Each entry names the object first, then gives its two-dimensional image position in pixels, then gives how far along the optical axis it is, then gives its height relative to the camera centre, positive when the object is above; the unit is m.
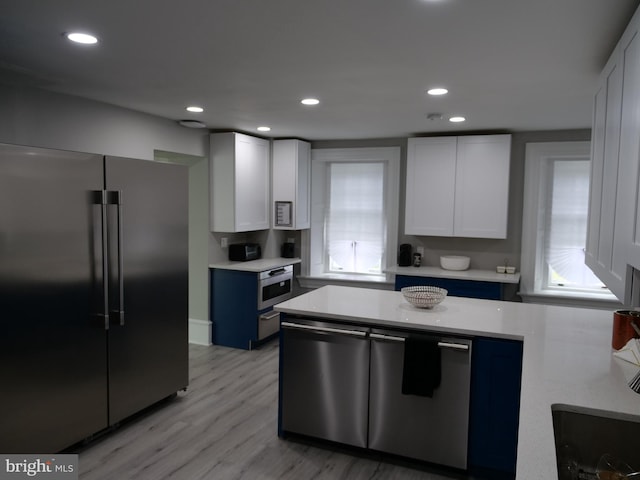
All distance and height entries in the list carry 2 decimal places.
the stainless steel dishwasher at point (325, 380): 2.92 -1.04
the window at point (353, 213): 5.63 +0.01
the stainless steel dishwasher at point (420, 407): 2.68 -1.11
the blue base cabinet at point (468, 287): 4.74 -0.71
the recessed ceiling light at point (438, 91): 3.12 +0.82
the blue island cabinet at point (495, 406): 2.58 -1.04
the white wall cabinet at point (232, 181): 4.96 +0.33
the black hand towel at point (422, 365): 2.69 -0.84
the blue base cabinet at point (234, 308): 4.96 -1.01
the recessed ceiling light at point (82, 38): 2.18 +0.79
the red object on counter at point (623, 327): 2.09 -0.49
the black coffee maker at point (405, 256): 5.34 -0.46
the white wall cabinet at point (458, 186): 4.84 +0.31
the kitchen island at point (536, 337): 1.50 -0.62
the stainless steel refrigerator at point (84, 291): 2.49 -0.49
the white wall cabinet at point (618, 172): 1.56 +0.18
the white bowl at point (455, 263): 5.08 -0.50
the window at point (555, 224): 4.88 -0.07
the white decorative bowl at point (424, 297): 3.00 -0.51
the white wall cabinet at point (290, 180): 5.50 +0.38
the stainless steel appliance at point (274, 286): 4.99 -0.80
